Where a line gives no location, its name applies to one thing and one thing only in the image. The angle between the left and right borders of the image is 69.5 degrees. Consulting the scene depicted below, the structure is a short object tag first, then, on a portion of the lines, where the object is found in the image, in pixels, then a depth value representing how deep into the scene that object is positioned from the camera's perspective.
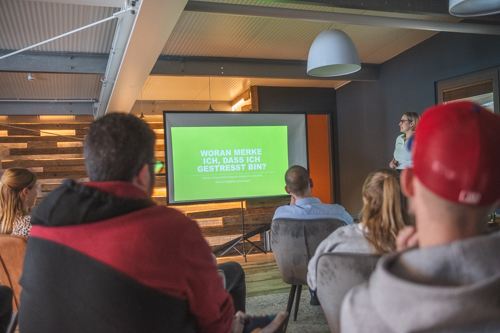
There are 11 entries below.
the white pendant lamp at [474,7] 2.46
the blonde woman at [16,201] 2.01
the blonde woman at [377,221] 1.42
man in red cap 0.47
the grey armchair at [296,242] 2.21
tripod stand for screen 4.64
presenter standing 3.86
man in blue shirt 2.38
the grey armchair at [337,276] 1.35
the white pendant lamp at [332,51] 3.05
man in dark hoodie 0.88
